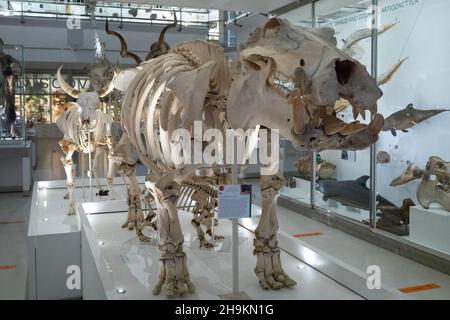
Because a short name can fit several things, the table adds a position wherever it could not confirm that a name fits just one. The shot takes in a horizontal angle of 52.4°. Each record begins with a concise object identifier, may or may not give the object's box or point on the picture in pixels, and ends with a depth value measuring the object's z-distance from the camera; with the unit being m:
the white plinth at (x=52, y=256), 4.51
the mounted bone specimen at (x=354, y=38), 6.10
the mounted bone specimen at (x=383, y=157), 5.90
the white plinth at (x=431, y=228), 4.87
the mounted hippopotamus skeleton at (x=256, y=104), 1.88
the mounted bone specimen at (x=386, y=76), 5.66
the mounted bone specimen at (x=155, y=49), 5.05
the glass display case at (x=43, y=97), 10.92
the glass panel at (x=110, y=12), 9.70
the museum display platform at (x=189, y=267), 3.12
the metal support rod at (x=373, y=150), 5.89
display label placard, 2.64
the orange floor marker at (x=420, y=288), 4.29
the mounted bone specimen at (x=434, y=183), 5.01
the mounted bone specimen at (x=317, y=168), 7.19
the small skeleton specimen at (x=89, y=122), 5.84
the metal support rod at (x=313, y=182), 7.44
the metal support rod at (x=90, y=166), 5.98
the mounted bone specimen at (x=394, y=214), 5.60
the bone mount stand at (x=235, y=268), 2.75
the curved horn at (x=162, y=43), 4.92
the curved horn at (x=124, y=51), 5.06
